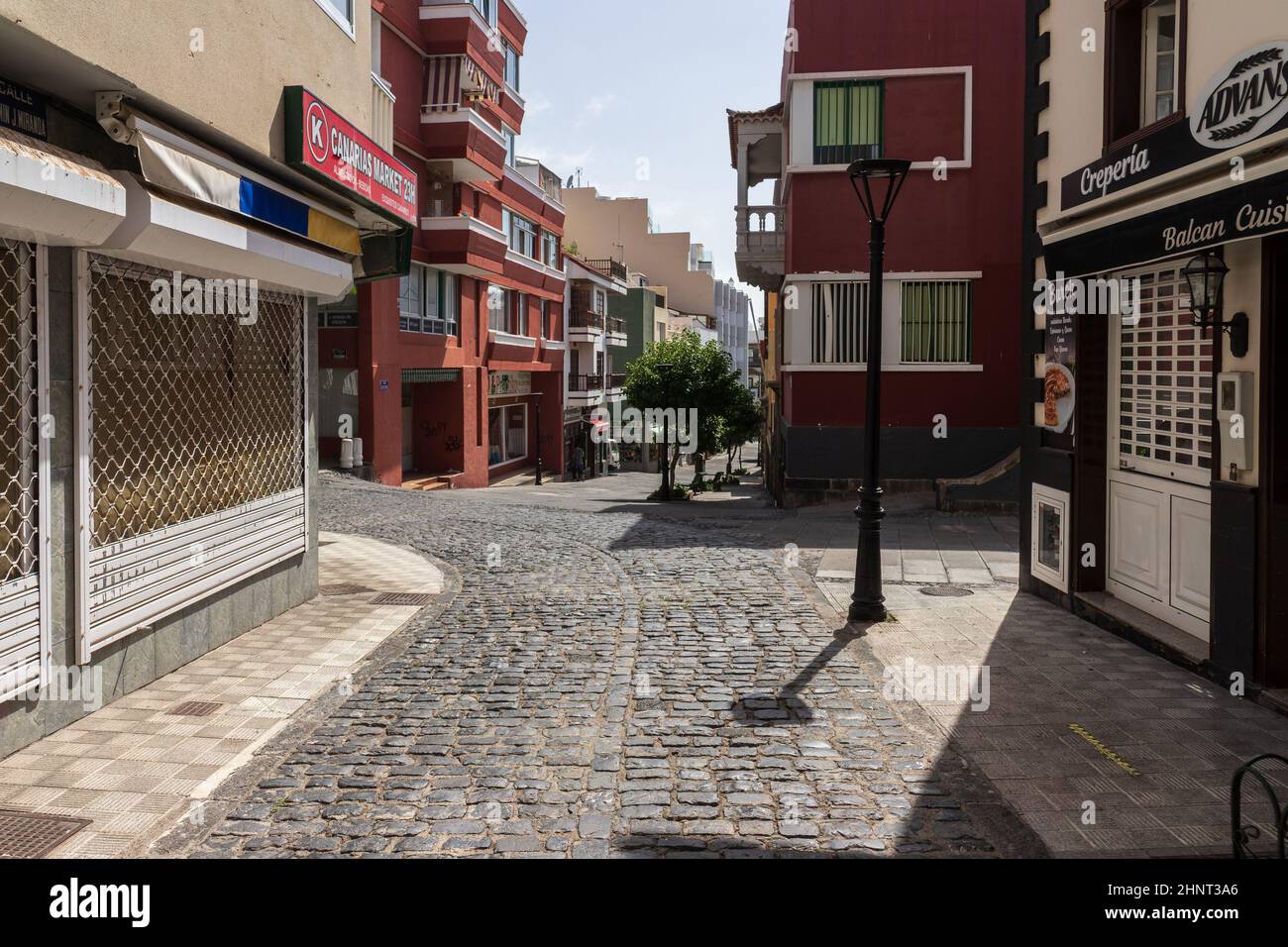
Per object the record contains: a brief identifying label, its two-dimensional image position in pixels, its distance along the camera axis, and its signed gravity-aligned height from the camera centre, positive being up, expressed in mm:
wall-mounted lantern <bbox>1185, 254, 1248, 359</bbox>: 7516 +1102
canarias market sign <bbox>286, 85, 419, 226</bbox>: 9031 +2678
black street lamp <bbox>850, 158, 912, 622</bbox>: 9734 -491
